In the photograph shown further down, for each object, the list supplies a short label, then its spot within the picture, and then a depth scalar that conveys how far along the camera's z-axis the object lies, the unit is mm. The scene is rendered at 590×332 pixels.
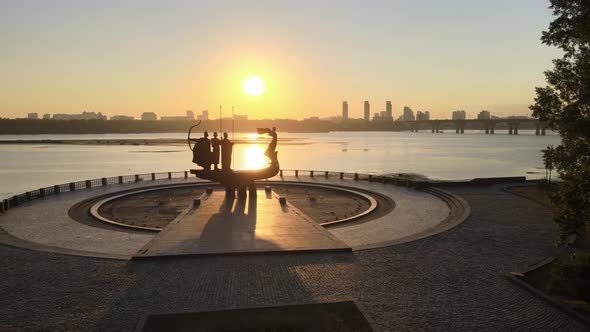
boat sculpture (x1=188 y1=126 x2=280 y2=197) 25359
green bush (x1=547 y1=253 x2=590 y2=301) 12320
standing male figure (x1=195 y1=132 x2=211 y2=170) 25000
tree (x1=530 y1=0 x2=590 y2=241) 12602
